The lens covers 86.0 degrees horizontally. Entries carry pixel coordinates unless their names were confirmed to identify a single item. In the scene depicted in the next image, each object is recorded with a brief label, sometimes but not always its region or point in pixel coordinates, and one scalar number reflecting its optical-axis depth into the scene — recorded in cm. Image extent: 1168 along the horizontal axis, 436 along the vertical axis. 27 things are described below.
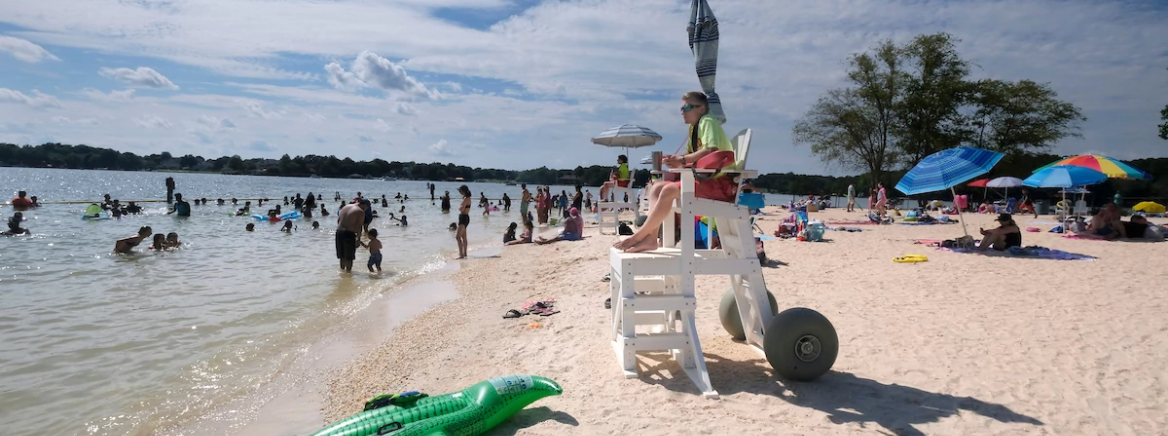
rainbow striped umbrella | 1217
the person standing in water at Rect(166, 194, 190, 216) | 2518
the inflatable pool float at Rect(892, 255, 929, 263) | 950
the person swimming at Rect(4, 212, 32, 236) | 1642
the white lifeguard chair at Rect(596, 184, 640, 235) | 1529
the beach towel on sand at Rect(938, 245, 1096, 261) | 976
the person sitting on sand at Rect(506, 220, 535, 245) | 1564
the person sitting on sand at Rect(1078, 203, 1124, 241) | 1239
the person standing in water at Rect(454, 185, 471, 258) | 1337
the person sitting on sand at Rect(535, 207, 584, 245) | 1503
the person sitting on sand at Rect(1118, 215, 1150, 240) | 1232
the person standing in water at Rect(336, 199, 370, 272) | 1073
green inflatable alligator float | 317
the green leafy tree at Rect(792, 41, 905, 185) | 3122
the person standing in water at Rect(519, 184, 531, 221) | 2487
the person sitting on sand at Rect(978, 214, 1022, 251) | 1041
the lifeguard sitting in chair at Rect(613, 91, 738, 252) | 396
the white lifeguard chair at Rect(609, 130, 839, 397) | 379
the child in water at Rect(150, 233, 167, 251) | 1337
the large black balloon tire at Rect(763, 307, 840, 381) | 376
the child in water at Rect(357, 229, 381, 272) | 1119
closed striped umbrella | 579
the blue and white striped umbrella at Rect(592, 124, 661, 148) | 1518
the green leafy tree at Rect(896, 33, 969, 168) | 3030
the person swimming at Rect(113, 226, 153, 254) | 1277
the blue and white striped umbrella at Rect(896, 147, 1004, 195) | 1041
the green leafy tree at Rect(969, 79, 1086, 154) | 3005
